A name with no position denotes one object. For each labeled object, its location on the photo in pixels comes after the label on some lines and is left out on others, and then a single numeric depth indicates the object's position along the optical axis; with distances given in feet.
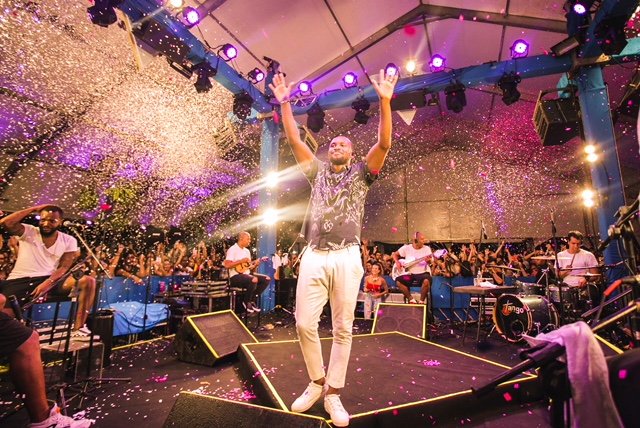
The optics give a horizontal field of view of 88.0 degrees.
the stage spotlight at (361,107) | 29.25
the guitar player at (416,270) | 24.27
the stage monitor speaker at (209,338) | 14.20
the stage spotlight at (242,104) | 27.84
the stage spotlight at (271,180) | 30.68
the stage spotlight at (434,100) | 28.44
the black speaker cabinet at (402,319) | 18.37
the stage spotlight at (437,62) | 26.68
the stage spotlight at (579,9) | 20.50
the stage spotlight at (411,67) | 30.69
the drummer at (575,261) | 20.33
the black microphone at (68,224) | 11.53
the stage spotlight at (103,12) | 17.63
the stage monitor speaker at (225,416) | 6.09
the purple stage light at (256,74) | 28.55
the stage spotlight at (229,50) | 25.30
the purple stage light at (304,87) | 30.37
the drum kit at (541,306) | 17.63
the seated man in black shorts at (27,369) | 7.70
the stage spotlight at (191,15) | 22.25
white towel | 2.77
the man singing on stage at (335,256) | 8.11
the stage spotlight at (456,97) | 26.66
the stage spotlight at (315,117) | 30.30
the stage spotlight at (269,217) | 29.78
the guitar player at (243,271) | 23.21
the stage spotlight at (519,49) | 24.97
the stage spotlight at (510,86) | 25.35
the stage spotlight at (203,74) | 24.26
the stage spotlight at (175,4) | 21.73
